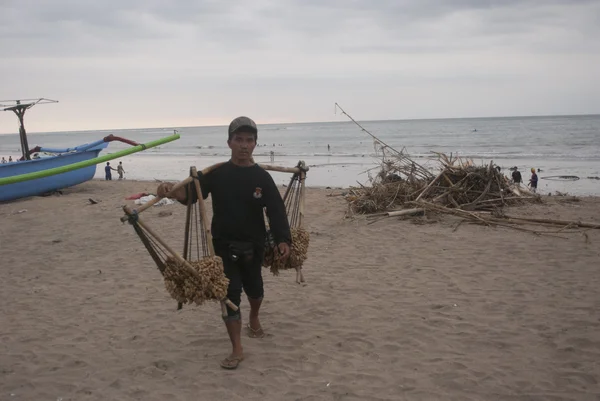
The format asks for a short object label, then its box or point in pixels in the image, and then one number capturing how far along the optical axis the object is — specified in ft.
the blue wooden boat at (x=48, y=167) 43.09
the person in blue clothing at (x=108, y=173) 67.48
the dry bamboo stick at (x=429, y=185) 31.61
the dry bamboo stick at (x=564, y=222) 26.76
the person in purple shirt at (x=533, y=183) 48.06
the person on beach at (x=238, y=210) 11.75
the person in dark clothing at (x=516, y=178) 42.67
